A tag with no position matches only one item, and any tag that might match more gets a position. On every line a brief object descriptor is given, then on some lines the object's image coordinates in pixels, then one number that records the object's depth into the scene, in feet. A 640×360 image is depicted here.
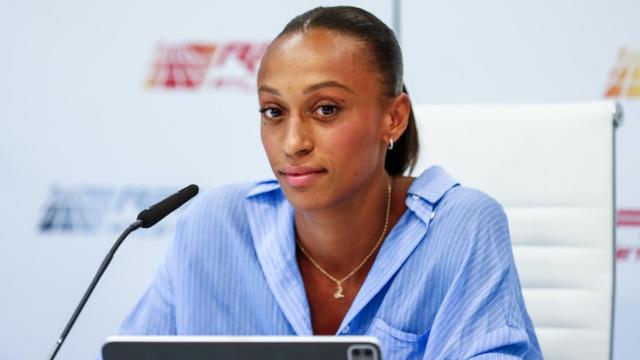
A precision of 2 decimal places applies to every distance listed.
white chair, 15.71
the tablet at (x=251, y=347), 13.64
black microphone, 14.34
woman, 14.82
